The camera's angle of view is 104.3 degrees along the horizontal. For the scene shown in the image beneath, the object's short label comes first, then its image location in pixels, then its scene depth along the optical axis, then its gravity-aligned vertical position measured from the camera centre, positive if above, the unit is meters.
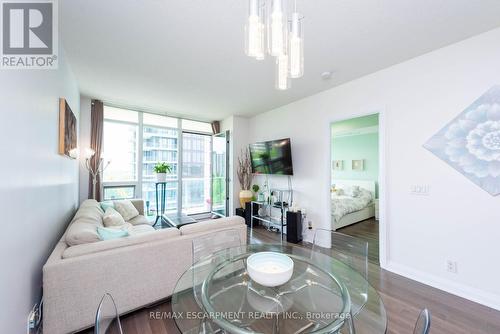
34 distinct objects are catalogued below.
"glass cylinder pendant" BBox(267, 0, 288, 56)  1.12 +0.82
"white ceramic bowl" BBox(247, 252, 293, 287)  1.15 -0.64
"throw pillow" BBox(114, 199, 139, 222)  3.31 -0.70
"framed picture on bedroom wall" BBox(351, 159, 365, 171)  5.71 +0.11
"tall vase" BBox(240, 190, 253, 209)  4.67 -0.66
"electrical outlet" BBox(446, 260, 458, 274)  2.06 -1.05
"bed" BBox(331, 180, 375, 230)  4.09 -0.83
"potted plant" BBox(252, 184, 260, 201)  4.62 -0.52
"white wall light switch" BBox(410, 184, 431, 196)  2.27 -0.24
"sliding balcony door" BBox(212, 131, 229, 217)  5.17 -0.15
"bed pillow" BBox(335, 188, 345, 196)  5.49 -0.66
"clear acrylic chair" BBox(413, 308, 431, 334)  0.73 -0.60
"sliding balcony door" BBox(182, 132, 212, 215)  5.20 -0.12
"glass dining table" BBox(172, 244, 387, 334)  1.08 -0.83
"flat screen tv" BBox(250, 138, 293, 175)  3.80 +0.25
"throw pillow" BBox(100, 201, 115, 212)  3.22 -0.61
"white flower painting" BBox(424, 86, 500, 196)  1.85 +0.27
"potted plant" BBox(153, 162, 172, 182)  4.34 -0.05
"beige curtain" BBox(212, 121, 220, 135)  5.52 +1.19
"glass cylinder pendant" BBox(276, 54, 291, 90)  1.38 +0.71
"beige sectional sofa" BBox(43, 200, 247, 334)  1.40 -0.85
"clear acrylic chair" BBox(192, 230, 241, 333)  1.27 -0.79
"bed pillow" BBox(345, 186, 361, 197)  5.16 -0.60
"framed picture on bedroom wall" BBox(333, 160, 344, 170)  6.26 +0.14
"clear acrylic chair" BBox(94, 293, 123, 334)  0.79 -0.65
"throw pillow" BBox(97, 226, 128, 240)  1.80 -0.61
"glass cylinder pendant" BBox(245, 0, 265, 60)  1.15 +0.84
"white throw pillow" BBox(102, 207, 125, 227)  2.65 -0.70
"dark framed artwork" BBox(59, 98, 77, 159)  2.12 +0.47
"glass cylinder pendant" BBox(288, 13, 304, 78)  1.28 +0.82
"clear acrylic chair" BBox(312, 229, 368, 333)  1.25 -0.82
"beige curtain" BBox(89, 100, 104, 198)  3.90 +0.72
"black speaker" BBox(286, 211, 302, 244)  3.47 -1.04
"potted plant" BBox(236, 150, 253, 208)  4.94 -0.08
